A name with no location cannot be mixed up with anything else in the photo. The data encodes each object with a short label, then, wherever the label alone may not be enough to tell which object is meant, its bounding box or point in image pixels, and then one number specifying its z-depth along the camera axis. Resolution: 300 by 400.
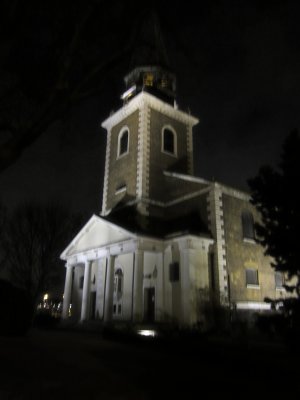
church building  23.62
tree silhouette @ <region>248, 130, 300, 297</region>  13.12
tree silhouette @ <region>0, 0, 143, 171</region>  8.56
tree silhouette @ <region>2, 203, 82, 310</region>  31.78
